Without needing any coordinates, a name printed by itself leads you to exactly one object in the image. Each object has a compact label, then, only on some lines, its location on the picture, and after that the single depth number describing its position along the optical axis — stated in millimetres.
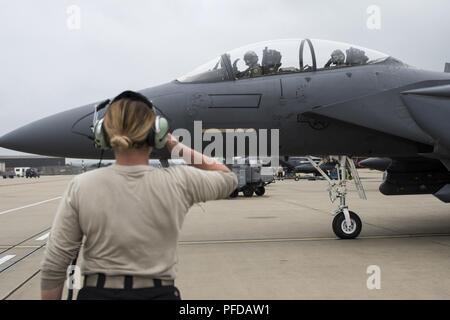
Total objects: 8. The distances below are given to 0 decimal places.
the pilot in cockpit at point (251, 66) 7098
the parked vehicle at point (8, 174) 82650
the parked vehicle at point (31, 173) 75562
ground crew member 1792
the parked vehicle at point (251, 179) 18469
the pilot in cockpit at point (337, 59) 7354
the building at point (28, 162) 129375
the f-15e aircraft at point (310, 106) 6582
